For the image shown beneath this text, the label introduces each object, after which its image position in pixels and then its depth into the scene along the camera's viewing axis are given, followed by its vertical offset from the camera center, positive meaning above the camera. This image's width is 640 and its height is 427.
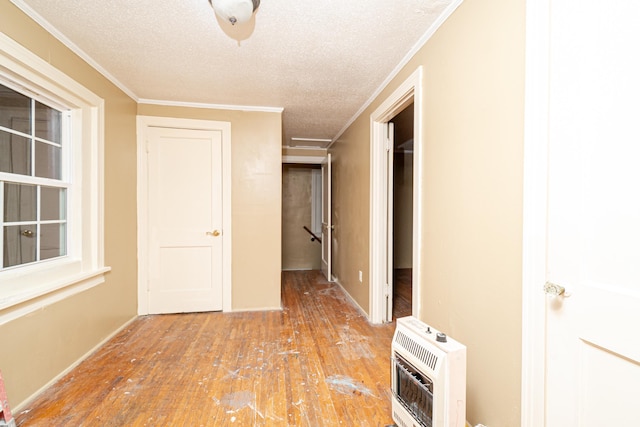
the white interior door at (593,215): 0.83 -0.01
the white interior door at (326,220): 4.55 -0.17
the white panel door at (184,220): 3.04 -0.12
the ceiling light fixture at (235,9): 1.39 +1.03
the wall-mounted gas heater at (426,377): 1.11 -0.73
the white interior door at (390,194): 2.82 +0.17
